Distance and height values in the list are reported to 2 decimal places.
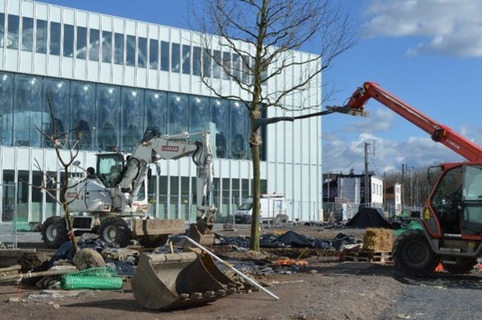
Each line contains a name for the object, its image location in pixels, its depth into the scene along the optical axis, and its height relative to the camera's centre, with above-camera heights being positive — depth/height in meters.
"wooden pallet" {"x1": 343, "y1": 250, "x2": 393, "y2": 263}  19.86 -1.69
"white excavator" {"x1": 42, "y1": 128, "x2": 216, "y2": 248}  23.83 -0.05
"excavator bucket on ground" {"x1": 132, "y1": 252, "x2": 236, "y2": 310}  10.79 -1.37
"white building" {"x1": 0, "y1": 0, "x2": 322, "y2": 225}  41.53 +5.78
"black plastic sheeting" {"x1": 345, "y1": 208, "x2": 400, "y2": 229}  44.22 -1.50
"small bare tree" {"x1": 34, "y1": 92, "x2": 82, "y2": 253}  14.83 -0.12
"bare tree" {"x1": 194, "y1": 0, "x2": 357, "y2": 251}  20.05 +3.79
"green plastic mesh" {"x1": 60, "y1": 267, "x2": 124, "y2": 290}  13.03 -1.57
